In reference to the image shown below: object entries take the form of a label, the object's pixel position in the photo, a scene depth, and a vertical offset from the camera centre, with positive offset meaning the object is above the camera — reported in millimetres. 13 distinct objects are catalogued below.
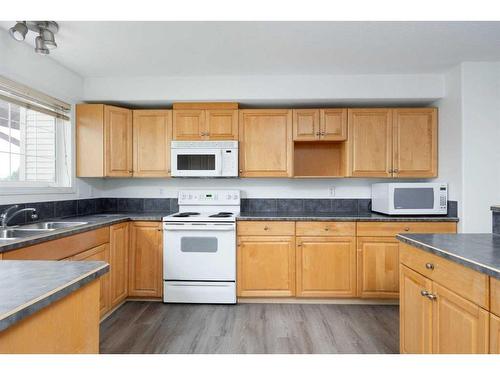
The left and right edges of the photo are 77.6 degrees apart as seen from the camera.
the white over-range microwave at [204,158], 3188 +287
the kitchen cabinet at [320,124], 3193 +643
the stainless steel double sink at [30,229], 2084 -313
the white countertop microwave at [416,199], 2990 -115
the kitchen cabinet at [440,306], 1186 -530
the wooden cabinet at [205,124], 3230 +646
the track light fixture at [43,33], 2074 +1048
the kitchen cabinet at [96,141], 3123 +449
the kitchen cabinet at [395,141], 3162 +468
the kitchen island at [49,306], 739 -329
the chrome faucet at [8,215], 2150 -212
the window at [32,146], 2434 +345
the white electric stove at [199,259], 2941 -698
